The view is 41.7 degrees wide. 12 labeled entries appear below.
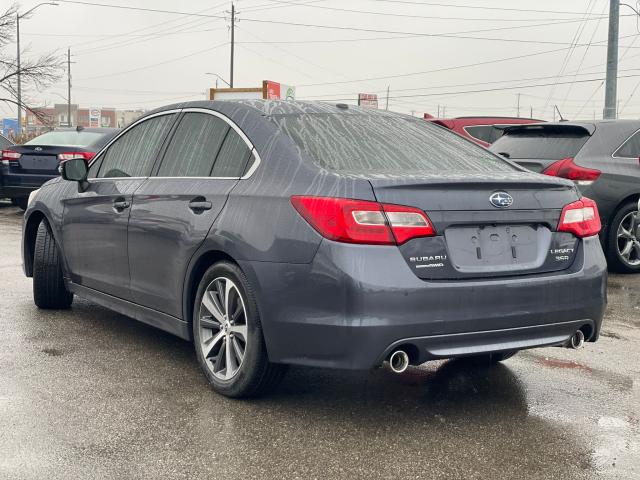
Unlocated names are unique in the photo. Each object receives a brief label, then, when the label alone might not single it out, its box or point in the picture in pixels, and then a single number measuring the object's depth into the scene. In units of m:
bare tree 37.75
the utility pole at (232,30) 56.57
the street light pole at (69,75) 76.39
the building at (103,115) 146.69
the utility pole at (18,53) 37.84
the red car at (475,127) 12.57
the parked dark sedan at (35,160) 14.84
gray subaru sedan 3.65
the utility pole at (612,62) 20.69
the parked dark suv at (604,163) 8.56
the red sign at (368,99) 59.59
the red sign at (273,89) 35.22
